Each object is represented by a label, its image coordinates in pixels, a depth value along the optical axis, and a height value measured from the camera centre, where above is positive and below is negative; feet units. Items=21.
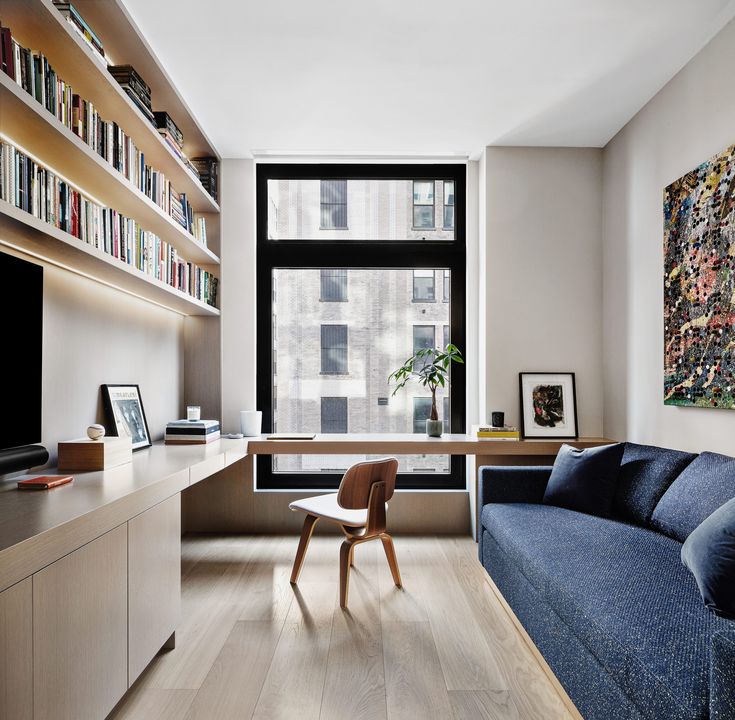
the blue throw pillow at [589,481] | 9.00 -1.88
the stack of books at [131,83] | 8.23 +4.22
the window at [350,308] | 13.67 +1.43
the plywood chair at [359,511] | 9.00 -2.46
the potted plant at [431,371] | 12.79 -0.11
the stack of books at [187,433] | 10.90 -1.28
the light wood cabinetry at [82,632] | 4.53 -2.39
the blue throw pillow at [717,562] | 4.77 -1.73
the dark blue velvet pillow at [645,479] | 8.34 -1.75
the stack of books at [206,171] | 12.80 +4.46
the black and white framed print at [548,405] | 12.50 -0.87
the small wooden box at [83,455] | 7.30 -1.13
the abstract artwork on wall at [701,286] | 8.16 +1.23
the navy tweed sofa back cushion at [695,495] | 7.00 -1.69
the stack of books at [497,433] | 12.02 -1.43
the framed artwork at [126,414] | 9.12 -0.78
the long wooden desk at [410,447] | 11.71 -1.67
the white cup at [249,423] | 12.72 -1.26
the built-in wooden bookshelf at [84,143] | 5.86 +2.60
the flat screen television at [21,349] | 6.25 +0.22
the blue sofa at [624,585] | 4.15 -2.26
